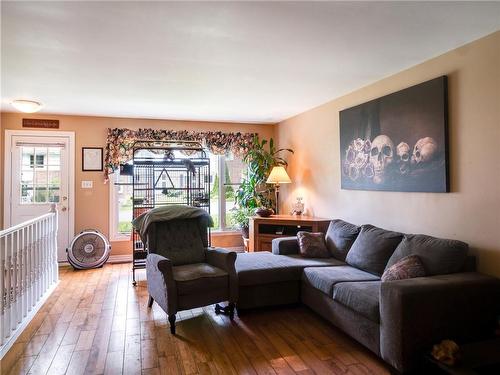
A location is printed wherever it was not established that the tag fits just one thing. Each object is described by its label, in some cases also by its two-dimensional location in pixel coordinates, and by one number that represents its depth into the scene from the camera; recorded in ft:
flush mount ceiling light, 13.67
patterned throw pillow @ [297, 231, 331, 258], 12.62
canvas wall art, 9.86
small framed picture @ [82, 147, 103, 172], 17.67
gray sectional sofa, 7.37
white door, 16.84
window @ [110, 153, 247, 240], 20.18
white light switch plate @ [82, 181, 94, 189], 17.66
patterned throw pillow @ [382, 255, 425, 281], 8.49
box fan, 16.52
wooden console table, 15.80
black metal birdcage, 16.28
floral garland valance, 17.89
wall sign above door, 16.92
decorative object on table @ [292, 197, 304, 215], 17.40
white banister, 9.05
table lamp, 17.43
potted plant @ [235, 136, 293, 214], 19.20
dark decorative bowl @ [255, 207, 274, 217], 16.65
